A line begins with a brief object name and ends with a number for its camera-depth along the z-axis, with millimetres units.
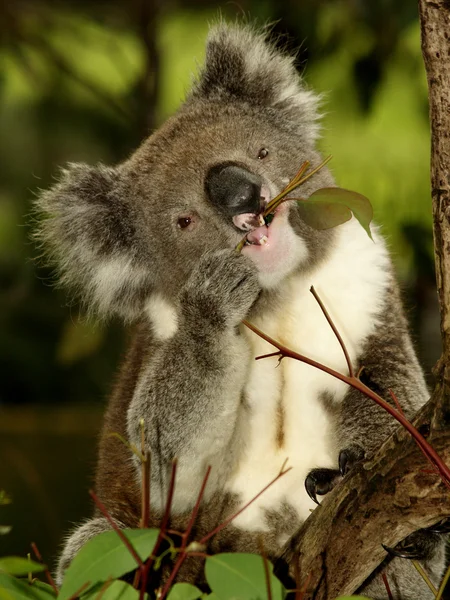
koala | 3630
